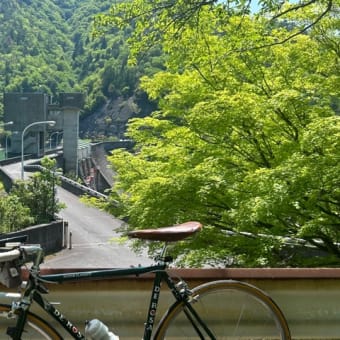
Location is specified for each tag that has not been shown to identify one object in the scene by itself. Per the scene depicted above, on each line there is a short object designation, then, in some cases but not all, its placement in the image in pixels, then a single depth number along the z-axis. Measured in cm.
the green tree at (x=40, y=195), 3481
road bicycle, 285
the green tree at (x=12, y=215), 3111
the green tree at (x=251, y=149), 918
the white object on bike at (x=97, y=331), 292
